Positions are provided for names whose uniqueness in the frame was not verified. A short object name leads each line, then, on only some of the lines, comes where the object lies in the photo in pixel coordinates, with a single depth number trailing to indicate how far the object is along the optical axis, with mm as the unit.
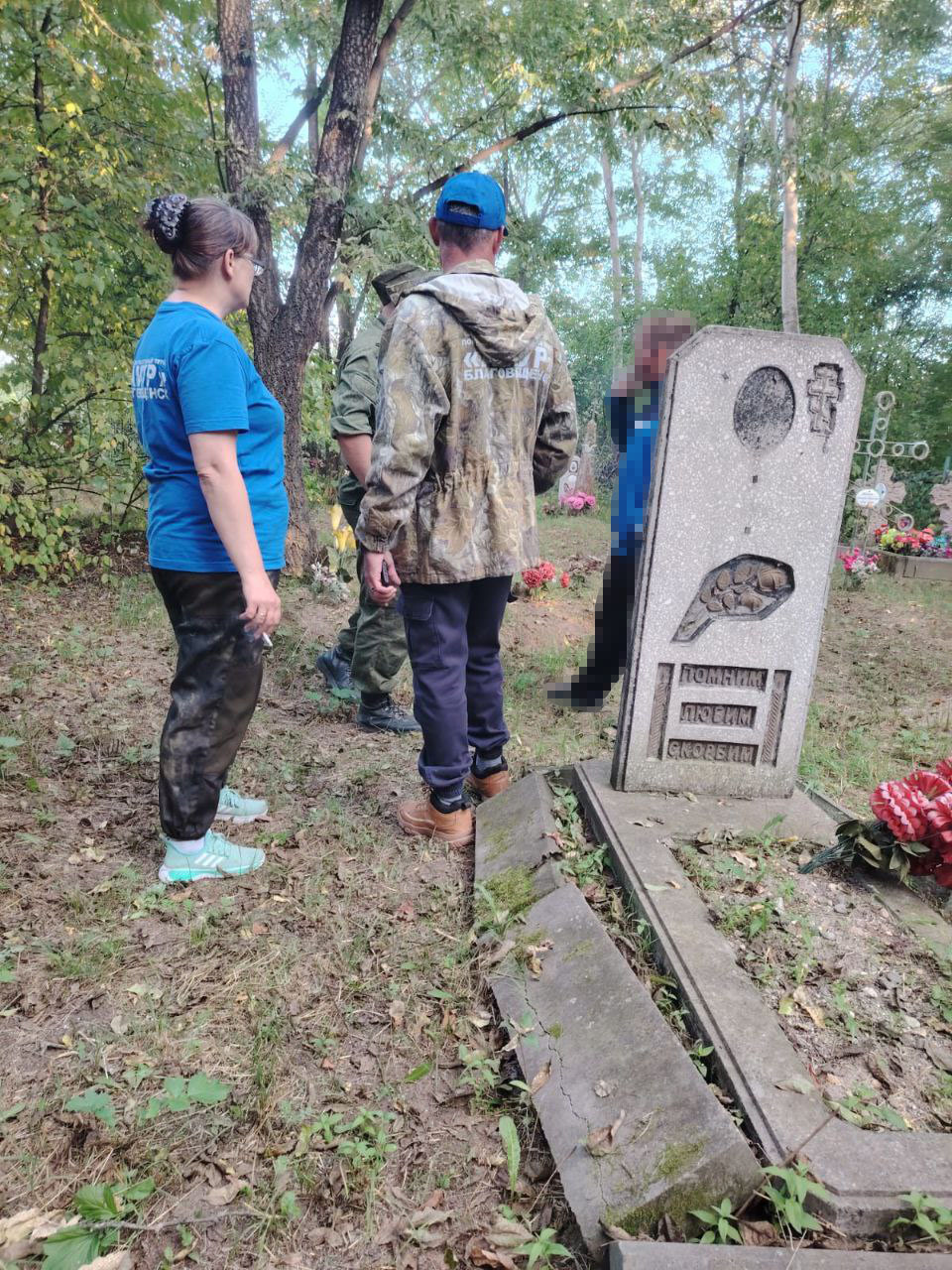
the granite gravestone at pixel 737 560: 2686
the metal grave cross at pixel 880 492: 9000
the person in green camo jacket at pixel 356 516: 3393
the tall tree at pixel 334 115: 5758
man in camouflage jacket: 2432
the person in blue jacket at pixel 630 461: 3330
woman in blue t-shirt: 2123
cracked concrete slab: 1437
